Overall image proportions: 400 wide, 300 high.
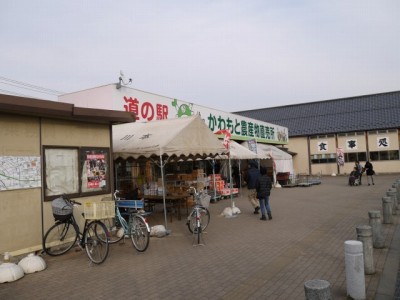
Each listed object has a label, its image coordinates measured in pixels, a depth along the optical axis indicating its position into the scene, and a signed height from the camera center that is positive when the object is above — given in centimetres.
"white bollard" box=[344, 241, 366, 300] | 450 -135
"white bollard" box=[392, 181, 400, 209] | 1291 -96
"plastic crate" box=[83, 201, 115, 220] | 694 -64
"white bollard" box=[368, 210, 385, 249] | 692 -138
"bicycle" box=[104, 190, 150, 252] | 748 -113
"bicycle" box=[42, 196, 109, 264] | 692 -120
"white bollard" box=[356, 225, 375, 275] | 538 -126
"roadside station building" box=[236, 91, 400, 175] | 3534 +342
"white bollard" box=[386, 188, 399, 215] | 1090 -107
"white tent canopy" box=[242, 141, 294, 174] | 2333 +79
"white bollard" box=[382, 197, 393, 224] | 930 -130
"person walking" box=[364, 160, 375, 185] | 2150 -31
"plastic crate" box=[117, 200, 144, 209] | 820 -65
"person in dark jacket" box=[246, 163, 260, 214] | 1131 -22
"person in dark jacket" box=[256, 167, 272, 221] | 1076 -65
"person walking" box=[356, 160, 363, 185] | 2179 -36
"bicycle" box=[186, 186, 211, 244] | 813 -106
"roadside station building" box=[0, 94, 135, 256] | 707 +44
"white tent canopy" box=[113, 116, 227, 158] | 962 +104
